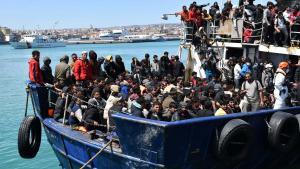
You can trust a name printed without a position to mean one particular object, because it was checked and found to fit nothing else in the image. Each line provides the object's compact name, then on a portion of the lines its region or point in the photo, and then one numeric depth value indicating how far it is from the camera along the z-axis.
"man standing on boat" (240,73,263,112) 10.84
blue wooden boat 7.98
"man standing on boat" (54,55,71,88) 12.80
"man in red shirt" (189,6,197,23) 16.77
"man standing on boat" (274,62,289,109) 10.20
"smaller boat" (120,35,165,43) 186.32
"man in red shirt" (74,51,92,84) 12.71
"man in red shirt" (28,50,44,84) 11.90
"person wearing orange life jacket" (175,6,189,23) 16.91
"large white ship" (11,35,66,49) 139.12
